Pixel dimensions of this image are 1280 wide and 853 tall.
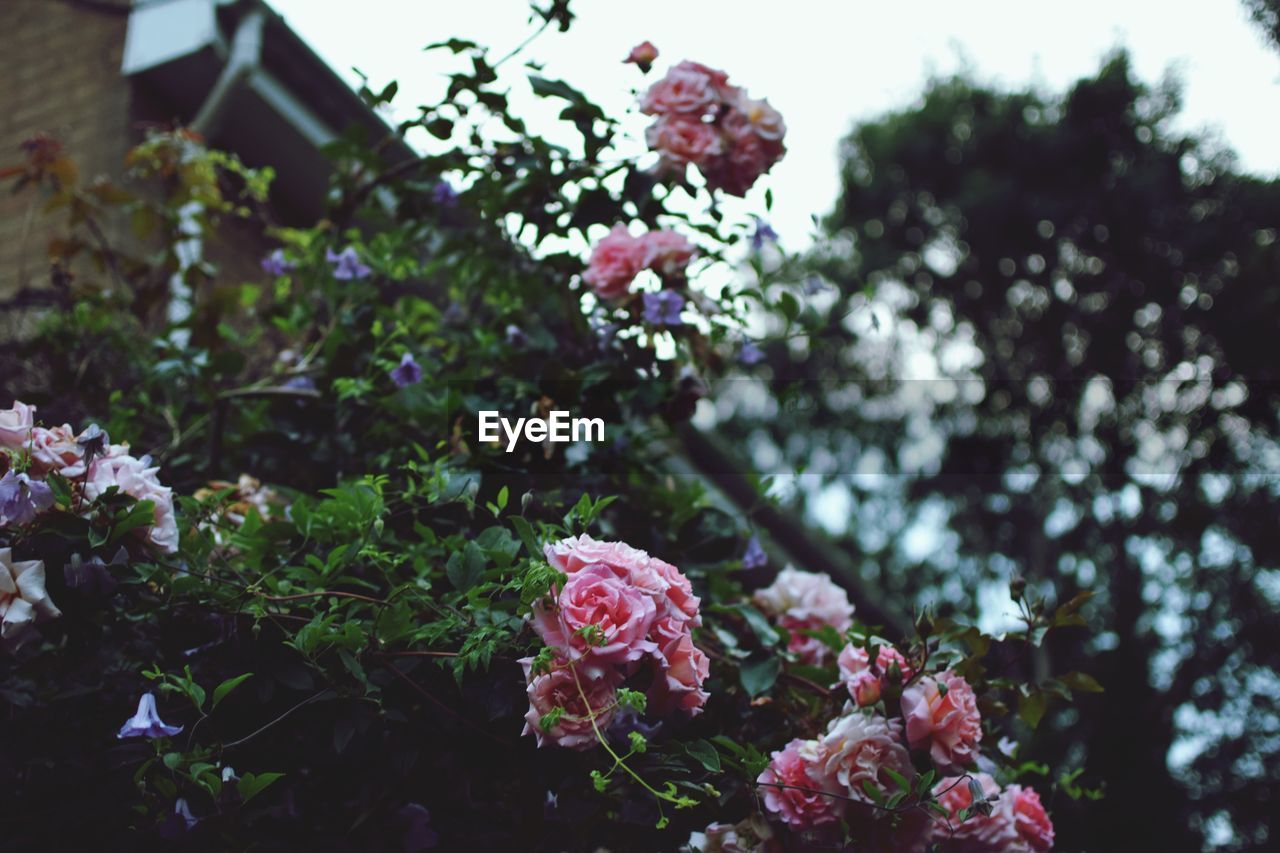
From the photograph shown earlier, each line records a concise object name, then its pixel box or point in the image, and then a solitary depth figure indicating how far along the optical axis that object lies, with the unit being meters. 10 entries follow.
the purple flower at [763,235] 2.11
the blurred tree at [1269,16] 5.50
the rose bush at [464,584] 1.33
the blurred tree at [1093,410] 10.23
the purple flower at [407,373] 1.93
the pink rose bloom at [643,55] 1.99
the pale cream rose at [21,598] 1.27
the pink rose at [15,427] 1.36
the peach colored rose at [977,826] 1.55
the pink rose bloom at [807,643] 1.94
